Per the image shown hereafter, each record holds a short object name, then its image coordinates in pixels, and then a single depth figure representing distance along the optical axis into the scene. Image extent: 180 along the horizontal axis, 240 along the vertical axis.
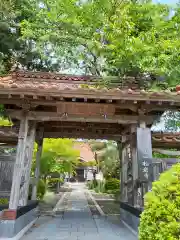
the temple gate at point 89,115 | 5.53
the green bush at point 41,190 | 13.30
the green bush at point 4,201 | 6.42
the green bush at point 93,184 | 24.62
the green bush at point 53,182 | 19.45
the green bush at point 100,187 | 20.59
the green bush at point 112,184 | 18.77
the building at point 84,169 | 34.28
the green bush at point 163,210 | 2.79
